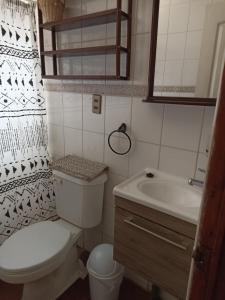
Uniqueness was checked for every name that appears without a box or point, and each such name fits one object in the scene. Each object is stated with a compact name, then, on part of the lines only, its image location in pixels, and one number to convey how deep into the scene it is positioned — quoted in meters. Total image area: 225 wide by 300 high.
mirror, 1.02
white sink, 0.99
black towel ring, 1.38
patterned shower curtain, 1.44
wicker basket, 1.38
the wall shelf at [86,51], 1.24
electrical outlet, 1.46
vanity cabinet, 0.96
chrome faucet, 1.11
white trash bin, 1.34
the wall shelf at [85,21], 1.20
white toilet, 1.23
